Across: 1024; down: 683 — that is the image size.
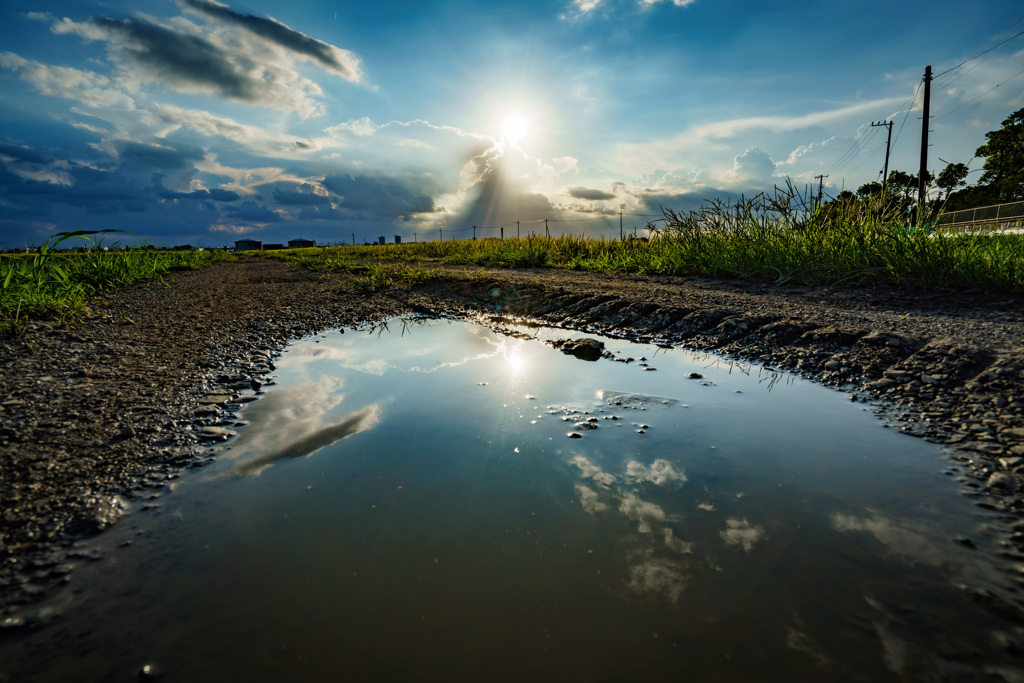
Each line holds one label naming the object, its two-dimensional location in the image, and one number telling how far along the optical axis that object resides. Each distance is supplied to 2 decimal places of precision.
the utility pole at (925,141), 16.61
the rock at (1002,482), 1.54
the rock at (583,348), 3.34
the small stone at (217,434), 1.97
